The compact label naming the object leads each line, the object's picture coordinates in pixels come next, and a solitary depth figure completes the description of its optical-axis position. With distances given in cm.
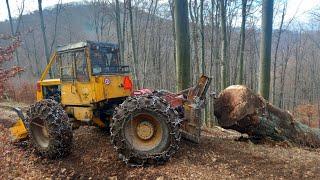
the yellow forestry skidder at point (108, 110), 461
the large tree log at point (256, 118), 564
